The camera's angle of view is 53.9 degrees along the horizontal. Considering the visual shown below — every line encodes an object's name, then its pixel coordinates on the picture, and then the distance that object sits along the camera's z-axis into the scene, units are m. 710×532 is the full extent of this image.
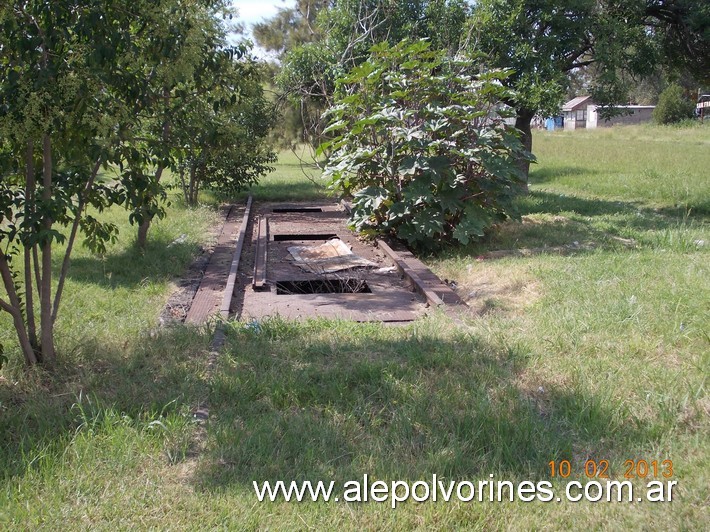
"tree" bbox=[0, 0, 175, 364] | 4.22
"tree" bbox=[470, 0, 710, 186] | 12.23
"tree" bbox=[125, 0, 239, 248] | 4.85
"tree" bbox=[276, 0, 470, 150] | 12.88
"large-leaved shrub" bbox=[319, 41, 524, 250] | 9.06
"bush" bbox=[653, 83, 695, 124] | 52.11
